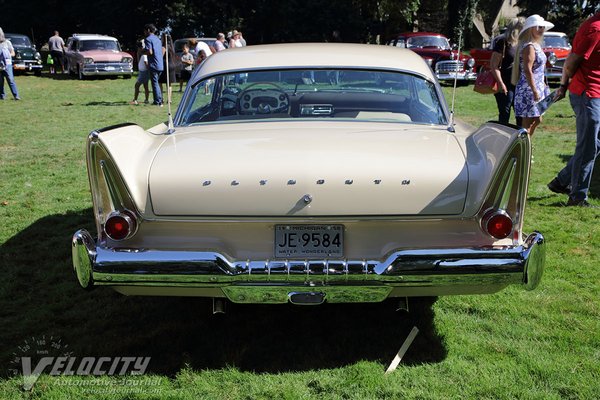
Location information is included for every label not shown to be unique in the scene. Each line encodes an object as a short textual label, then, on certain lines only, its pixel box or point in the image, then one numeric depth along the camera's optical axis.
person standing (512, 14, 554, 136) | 6.41
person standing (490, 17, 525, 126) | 7.51
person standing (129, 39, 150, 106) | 14.97
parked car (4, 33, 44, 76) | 25.72
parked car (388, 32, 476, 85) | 20.14
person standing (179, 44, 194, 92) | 16.83
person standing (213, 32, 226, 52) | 18.81
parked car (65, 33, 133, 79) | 23.80
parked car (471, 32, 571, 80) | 20.20
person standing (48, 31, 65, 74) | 27.15
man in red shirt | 5.71
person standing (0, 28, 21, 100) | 15.93
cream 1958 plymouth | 3.03
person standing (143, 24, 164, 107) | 14.60
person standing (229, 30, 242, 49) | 18.96
